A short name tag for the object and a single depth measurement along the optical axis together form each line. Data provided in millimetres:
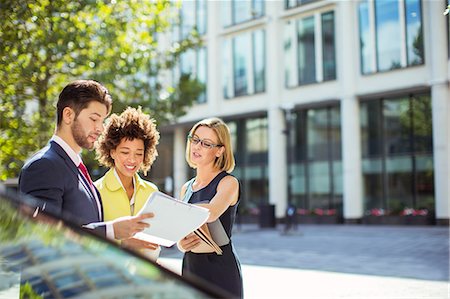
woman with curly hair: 2861
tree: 10039
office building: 26000
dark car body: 1191
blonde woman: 3004
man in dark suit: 2221
